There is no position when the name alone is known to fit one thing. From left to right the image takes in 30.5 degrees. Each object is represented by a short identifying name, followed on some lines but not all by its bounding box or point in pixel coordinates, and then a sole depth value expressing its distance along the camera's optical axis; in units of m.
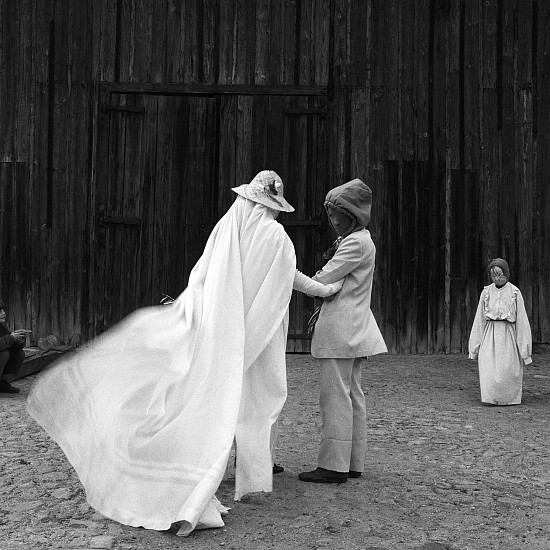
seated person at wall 8.63
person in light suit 5.81
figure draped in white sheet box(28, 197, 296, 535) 4.84
